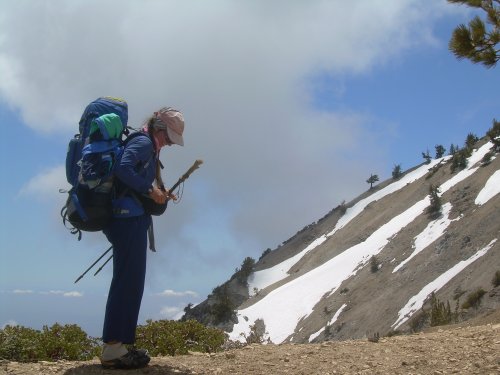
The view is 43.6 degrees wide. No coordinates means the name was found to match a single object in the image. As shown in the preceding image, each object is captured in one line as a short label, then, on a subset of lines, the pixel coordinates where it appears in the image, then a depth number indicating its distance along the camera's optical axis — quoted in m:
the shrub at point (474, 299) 28.54
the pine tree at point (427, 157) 81.39
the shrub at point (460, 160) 60.72
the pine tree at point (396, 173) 83.81
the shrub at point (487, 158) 55.24
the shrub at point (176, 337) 8.78
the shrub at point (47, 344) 7.09
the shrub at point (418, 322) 29.93
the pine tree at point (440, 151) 81.67
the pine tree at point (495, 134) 55.43
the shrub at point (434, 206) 53.38
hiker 5.12
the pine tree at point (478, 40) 7.56
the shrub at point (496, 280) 30.27
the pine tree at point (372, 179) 88.31
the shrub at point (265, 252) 85.64
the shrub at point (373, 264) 50.89
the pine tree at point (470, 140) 67.34
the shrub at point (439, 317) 14.11
